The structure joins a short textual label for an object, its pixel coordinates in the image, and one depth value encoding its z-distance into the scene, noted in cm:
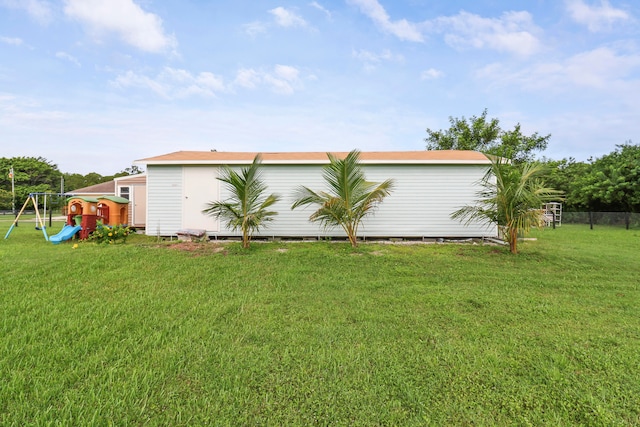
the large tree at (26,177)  3083
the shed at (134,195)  1040
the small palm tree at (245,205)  636
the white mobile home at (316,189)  812
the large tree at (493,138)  2155
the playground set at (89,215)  782
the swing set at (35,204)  802
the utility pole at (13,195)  2479
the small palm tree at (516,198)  581
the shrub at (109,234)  748
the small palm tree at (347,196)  641
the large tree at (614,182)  1605
